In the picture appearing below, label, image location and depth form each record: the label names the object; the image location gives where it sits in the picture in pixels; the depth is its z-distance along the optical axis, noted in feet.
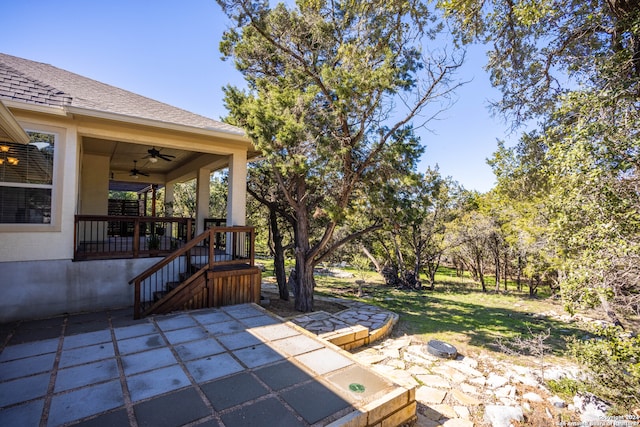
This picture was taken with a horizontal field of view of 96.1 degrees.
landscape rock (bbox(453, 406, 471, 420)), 12.02
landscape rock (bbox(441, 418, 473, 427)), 11.37
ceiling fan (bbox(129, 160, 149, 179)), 33.21
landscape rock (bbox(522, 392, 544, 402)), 13.30
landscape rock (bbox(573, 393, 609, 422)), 11.43
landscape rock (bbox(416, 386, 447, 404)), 13.09
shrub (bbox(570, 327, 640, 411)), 10.23
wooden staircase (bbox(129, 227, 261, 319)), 17.99
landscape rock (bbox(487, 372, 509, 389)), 14.56
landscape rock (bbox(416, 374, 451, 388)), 14.51
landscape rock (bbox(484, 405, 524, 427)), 11.57
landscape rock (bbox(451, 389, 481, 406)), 13.01
